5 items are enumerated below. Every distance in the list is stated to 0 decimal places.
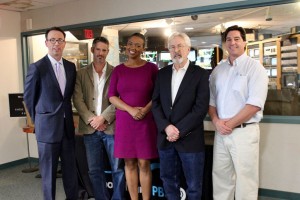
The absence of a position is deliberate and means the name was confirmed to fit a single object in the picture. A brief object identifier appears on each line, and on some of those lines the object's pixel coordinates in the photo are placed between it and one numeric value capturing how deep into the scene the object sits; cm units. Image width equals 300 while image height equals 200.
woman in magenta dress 254
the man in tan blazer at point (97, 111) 277
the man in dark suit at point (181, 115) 231
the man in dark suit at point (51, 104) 264
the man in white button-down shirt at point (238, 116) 224
